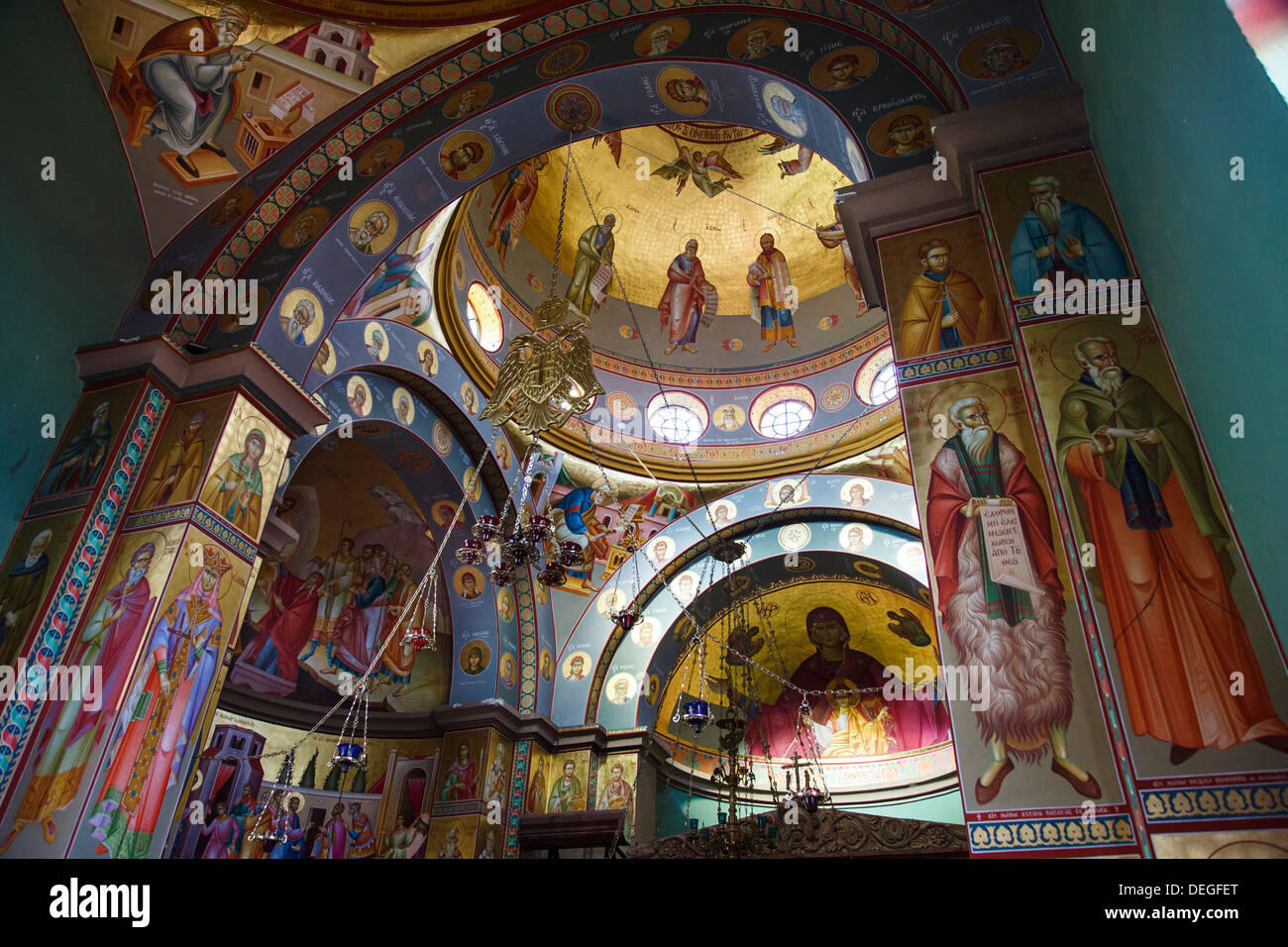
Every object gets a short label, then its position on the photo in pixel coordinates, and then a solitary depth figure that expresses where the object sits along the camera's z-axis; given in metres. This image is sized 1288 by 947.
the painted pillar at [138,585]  6.01
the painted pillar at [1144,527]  3.44
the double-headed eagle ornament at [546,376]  9.20
